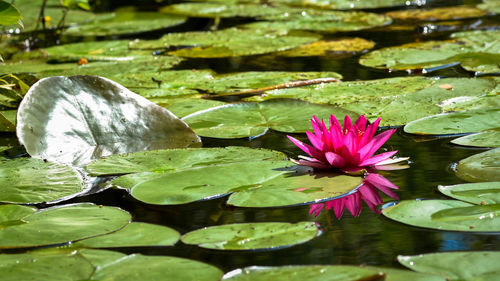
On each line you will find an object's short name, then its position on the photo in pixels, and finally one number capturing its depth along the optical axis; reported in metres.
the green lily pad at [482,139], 2.98
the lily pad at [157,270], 2.65
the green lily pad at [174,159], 2.97
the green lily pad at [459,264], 2.61
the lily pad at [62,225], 2.75
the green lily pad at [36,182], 2.89
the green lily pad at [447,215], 2.72
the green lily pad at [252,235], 2.71
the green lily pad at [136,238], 2.73
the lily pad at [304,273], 2.61
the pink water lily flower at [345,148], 2.90
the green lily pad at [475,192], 2.77
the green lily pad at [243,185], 2.83
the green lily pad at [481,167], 2.86
